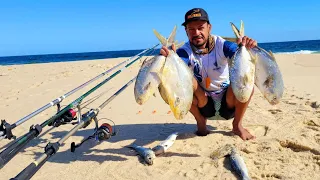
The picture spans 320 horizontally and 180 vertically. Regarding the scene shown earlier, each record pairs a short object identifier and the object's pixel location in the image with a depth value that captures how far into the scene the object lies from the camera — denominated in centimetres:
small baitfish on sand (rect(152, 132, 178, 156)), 292
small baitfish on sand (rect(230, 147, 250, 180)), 237
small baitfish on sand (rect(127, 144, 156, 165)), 274
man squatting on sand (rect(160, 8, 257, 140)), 303
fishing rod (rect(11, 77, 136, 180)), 172
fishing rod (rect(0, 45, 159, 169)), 193
